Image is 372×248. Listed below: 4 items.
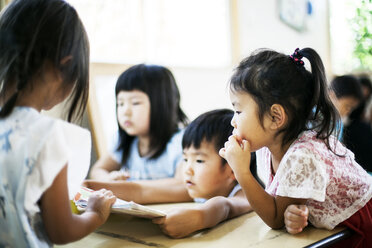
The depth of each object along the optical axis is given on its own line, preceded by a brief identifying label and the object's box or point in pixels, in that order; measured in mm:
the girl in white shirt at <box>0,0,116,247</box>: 690
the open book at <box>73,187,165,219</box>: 875
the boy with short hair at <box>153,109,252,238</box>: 1256
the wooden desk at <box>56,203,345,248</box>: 898
